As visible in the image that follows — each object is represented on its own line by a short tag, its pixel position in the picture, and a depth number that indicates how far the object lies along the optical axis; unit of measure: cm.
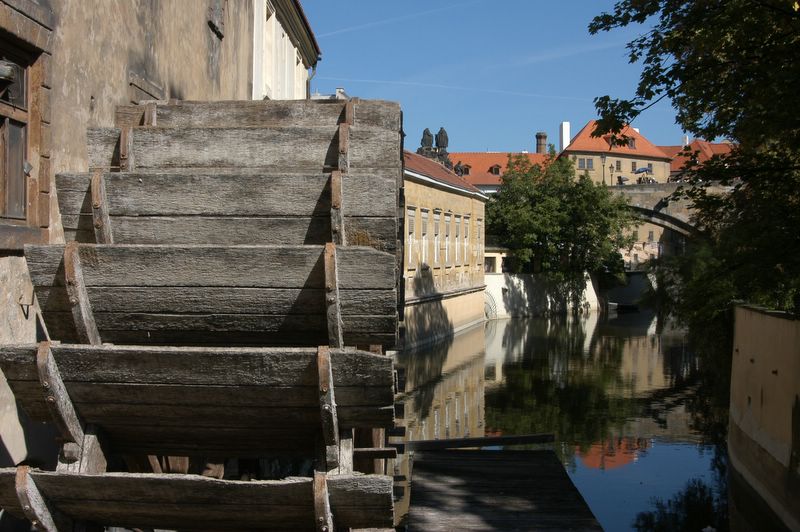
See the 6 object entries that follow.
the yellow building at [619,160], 8019
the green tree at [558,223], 4200
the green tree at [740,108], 712
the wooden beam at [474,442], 880
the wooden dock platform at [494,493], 662
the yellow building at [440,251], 2642
